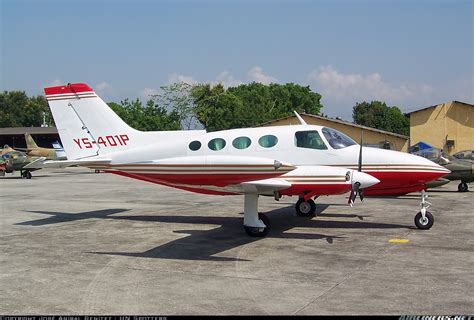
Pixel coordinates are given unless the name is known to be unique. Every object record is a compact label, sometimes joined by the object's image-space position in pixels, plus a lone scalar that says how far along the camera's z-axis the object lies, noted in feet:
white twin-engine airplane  37.06
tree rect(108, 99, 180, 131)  302.04
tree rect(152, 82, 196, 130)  298.97
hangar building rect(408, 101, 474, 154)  143.64
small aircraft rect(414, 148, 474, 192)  71.51
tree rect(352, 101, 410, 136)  416.69
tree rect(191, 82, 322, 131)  255.97
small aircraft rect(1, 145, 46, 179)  118.52
